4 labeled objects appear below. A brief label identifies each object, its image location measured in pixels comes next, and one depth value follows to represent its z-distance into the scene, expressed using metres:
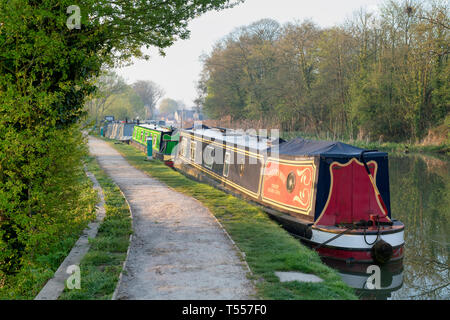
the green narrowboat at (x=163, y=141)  19.84
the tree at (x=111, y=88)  52.94
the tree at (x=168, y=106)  159.75
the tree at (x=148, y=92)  101.19
